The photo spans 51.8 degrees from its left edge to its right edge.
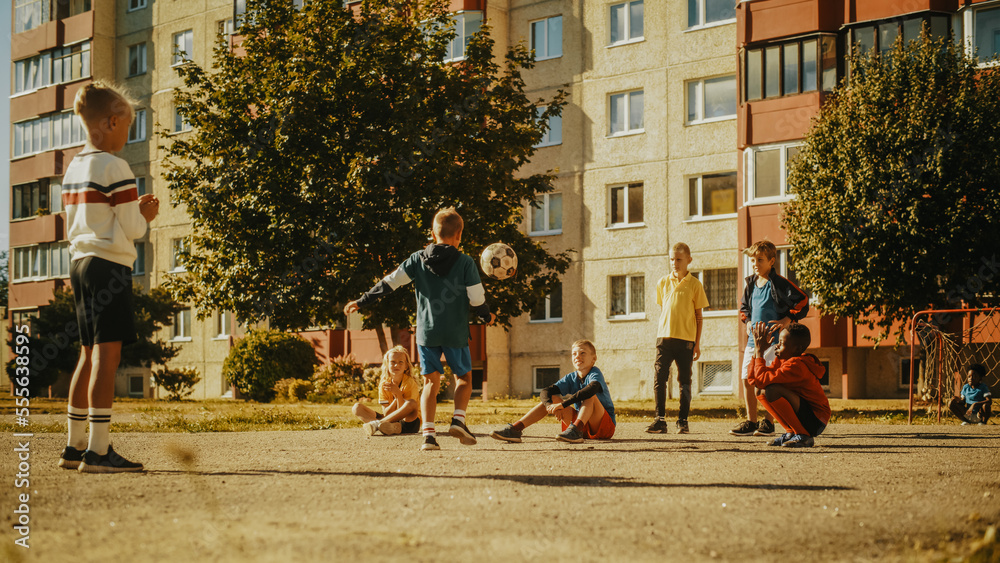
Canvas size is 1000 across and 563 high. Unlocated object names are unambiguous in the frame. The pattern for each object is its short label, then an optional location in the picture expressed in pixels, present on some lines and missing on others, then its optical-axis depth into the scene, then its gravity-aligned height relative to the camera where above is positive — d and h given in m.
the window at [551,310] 35.41 +0.27
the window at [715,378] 32.00 -1.91
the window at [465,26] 35.69 +10.20
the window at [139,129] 46.75 +8.75
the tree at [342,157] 19.70 +3.17
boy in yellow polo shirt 11.27 -0.13
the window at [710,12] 32.19 +9.63
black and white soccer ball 9.97 +0.55
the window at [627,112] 34.09 +6.83
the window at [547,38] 35.75 +9.78
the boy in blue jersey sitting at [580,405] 9.54 -0.82
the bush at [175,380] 37.41 -2.20
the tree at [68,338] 35.53 -0.63
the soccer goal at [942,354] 16.14 -0.63
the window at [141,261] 46.81 +2.65
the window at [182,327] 45.31 -0.34
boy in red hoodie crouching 8.97 -0.63
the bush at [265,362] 32.50 -1.38
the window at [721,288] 31.73 +0.90
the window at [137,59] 47.48 +12.05
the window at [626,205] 34.00 +3.75
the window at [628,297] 33.69 +0.67
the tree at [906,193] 20.72 +2.55
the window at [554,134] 35.32 +6.32
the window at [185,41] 45.19 +12.29
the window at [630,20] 34.19 +9.89
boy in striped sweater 6.45 +0.36
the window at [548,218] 35.69 +3.47
